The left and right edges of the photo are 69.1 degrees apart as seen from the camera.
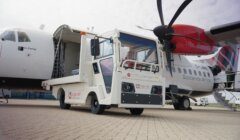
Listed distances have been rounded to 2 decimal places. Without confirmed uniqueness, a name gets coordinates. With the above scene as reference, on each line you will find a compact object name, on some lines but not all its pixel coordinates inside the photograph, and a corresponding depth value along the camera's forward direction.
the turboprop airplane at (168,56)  7.17
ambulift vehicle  5.24
